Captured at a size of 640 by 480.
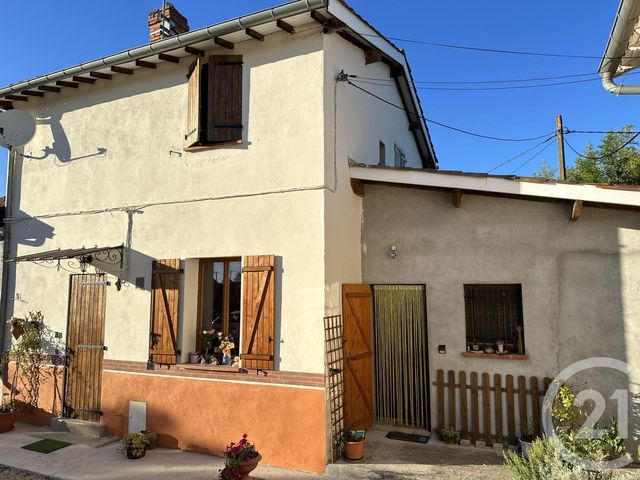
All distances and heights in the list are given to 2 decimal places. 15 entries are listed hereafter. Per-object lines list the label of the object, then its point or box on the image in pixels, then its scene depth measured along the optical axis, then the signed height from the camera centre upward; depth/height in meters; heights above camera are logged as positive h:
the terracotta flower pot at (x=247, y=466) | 5.13 -2.18
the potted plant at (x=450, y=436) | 6.63 -2.30
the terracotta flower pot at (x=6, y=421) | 7.85 -2.48
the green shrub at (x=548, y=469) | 3.73 -1.66
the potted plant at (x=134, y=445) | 6.39 -2.38
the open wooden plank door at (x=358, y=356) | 6.68 -1.14
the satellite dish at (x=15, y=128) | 8.52 +3.18
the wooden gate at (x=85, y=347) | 7.71 -1.10
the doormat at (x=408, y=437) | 6.81 -2.43
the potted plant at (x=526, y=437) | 6.00 -2.18
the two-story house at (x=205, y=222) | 6.22 +1.11
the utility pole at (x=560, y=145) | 16.12 +5.44
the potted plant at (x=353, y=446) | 5.97 -2.22
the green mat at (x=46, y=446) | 6.89 -2.61
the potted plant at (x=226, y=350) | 6.72 -0.99
